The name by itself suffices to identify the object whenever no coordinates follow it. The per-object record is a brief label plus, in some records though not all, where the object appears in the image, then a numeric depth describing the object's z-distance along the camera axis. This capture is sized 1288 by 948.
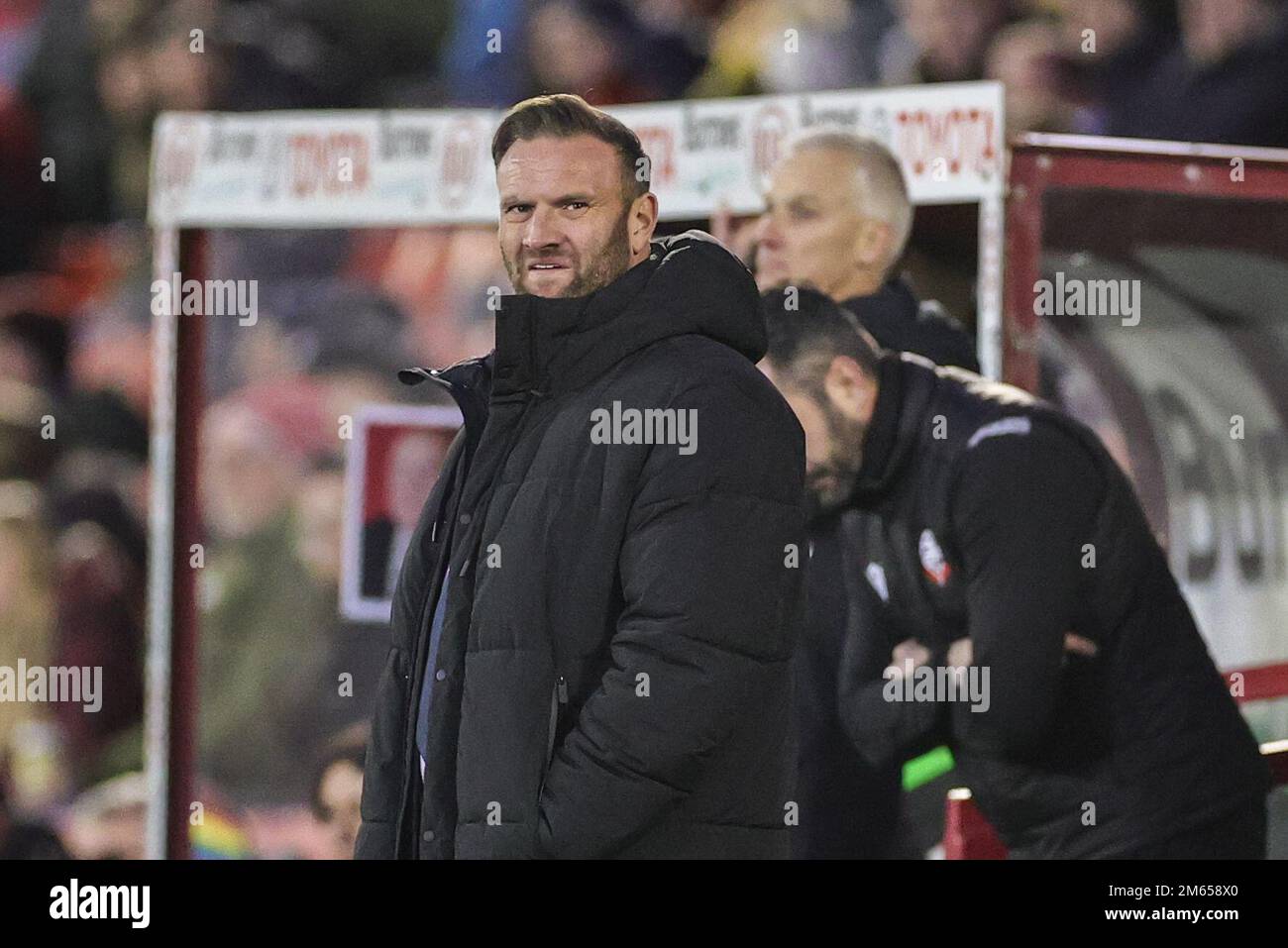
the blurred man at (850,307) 6.86
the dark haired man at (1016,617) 6.44
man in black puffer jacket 4.34
